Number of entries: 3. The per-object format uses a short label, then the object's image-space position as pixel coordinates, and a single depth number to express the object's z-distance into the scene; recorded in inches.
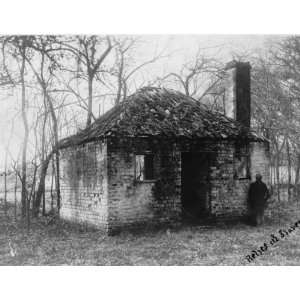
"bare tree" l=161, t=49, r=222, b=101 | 505.0
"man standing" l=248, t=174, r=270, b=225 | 578.9
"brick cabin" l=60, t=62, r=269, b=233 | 524.1
